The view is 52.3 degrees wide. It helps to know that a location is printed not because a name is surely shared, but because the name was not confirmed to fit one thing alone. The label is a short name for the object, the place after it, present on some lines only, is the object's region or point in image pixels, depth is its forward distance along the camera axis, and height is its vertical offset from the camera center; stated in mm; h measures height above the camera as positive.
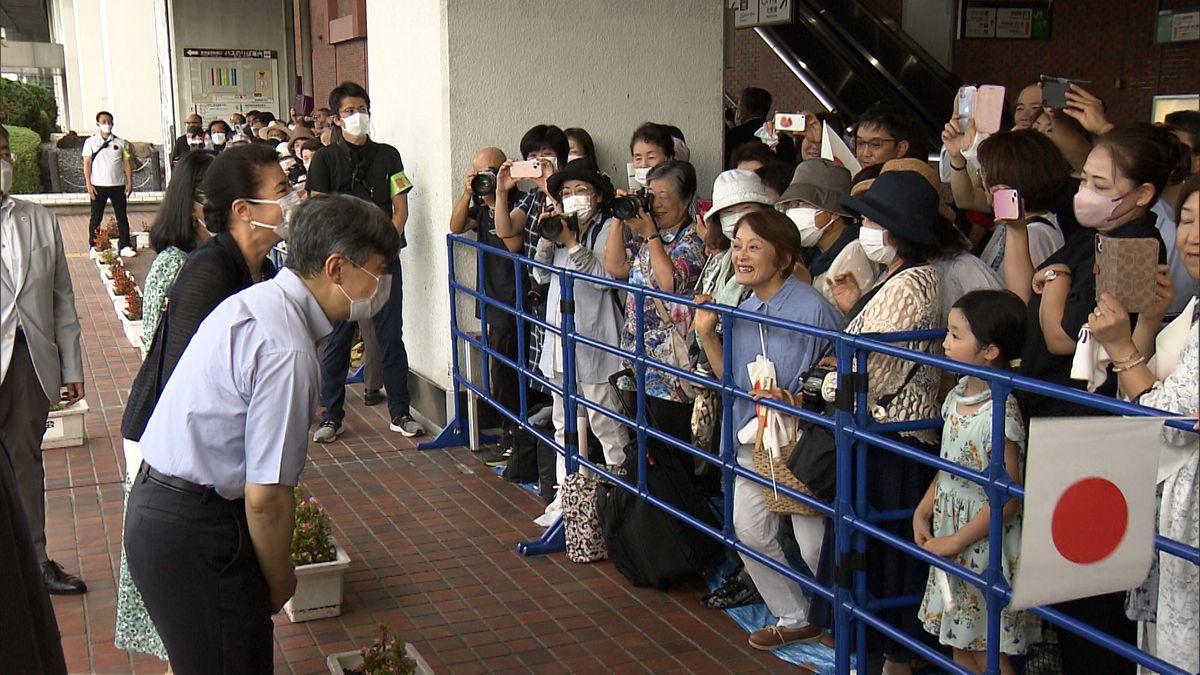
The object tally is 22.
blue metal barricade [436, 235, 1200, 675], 3078 -1154
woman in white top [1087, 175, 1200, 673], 2883 -752
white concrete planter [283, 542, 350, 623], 4941 -1901
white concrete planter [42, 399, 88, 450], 7461 -1858
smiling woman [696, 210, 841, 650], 4301 -785
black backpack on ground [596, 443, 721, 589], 5086 -1759
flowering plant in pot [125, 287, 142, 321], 10523 -1599
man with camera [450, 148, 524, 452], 6684 -853
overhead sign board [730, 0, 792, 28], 10273 +893
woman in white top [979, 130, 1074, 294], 4141 -192
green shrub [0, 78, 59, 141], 26688 +285
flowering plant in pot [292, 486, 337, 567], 4992 -1704
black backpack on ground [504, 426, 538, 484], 6656 -1828
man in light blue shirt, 2797 -747
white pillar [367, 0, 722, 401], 7000 +190
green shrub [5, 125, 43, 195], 22769 -752
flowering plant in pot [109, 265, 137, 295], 11299 -1506
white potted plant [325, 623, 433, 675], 3867 -1702
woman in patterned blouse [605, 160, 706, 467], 5133 -684
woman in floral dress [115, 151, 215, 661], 3953 -433
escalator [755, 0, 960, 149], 14984 +671
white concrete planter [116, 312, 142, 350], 10023 -1734
